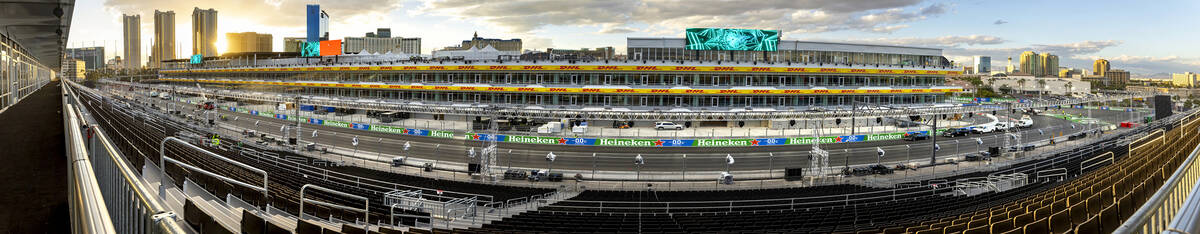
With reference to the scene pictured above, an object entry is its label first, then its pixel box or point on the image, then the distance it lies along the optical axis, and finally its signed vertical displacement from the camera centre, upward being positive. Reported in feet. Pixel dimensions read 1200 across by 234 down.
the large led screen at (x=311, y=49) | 233.96 +20.16
